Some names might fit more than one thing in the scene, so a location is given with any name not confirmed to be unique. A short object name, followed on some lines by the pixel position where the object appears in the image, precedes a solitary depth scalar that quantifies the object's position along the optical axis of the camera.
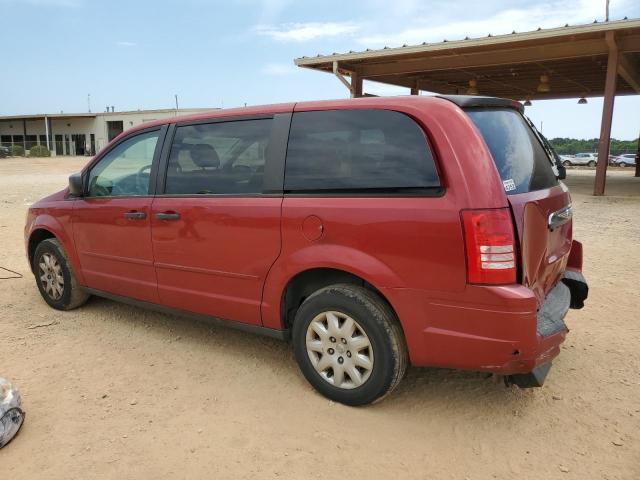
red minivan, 2.58
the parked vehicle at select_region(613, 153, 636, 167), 40.75
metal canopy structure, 12.53
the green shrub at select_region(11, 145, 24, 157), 44.58
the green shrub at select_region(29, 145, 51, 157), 43.91
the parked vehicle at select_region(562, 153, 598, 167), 42.53
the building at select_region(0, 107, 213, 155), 49.16
